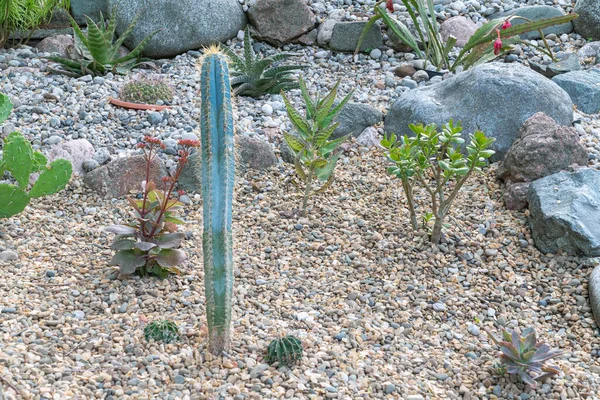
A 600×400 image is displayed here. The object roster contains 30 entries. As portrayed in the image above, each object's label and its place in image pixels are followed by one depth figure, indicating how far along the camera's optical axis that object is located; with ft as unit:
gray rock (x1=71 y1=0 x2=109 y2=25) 22.54
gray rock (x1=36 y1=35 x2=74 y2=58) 21.01
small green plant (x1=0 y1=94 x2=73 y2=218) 12.68
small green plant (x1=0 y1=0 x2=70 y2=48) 19.90
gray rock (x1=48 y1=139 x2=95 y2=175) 15.19
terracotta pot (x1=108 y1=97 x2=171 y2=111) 17.21
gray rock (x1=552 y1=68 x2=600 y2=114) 18.24
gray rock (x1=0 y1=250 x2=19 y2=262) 11.92
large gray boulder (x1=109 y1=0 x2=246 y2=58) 21.24
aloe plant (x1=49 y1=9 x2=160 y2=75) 19.08
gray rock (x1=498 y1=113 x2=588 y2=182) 14.35
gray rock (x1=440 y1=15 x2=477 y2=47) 21.68
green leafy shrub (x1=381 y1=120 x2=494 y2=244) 11.96
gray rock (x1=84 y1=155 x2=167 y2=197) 14.57
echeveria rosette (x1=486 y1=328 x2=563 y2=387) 9.63
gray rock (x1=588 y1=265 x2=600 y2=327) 11.48
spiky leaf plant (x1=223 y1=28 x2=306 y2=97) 18.33
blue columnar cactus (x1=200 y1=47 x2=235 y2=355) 8.65
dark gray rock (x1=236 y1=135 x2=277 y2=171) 15.49
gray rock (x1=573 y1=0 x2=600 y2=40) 22.09
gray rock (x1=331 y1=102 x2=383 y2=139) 16.79
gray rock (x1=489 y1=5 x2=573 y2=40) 22.13
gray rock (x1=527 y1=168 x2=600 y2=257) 12.65
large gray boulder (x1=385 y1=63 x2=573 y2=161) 16.05
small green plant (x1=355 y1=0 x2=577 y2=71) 19.29
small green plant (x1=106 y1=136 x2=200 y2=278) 11.19
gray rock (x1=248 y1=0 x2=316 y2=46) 21.93
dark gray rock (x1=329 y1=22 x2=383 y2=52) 21.17
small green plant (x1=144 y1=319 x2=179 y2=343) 9.86
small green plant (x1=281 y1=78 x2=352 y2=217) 13.71
